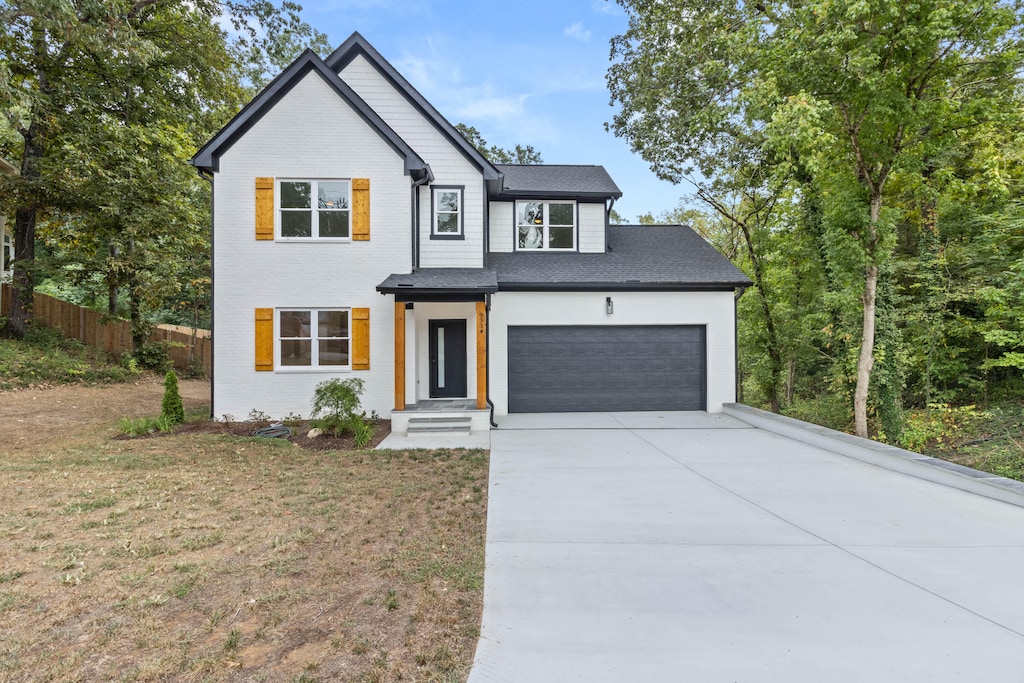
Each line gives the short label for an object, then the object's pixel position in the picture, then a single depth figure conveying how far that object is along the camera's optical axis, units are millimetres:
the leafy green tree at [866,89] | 8125
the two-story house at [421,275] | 10539
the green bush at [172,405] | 9894
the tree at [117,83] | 14867
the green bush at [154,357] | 17891
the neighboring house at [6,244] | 15680
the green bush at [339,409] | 9180
